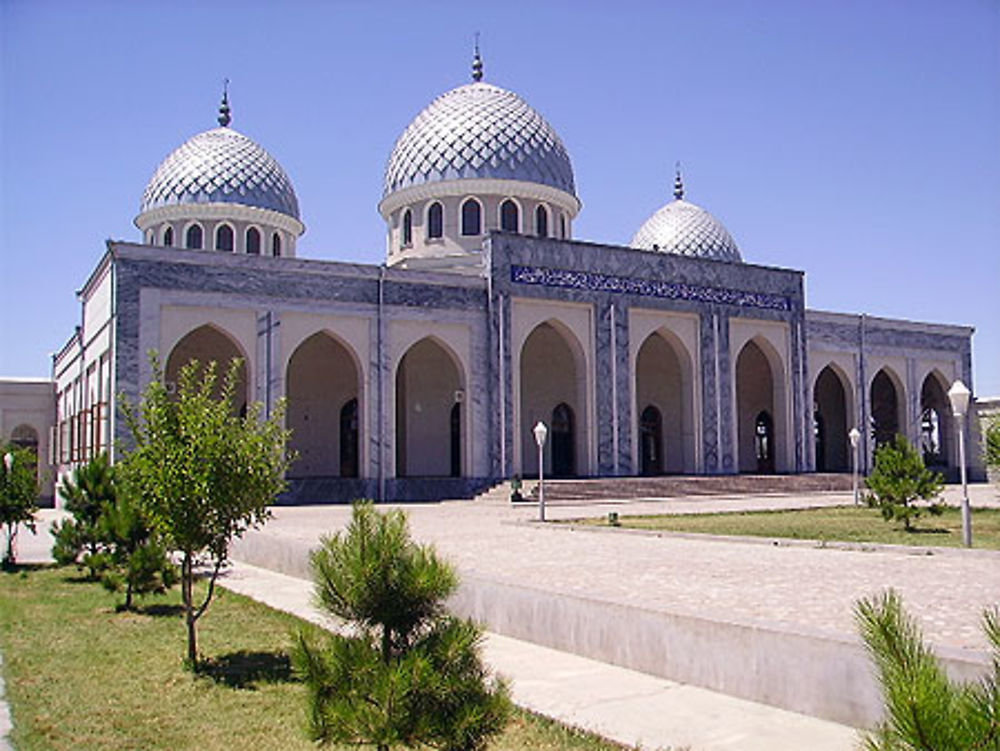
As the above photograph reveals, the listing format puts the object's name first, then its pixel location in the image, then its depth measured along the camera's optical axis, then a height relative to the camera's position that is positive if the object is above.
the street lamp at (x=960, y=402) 13.48 +0.65
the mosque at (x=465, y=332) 24.69 +3.56
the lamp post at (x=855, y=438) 23.33 +0.30
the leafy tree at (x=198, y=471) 7.14 -0.09
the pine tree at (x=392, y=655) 3.81 -0.81
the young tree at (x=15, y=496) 13.95 -0.49
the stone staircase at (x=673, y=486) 25.53 -0.94
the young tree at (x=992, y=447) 16.61 +0.04
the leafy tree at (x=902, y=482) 15.59 -0.52
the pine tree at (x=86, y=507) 11.92 -0.58
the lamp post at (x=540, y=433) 19.39 +0.43
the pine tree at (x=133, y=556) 9.68 -0.96
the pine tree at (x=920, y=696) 2.03 -0.52
